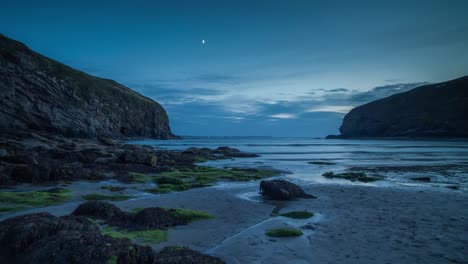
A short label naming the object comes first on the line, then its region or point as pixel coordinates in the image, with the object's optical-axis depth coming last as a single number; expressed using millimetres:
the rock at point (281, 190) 12944
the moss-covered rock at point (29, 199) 10430
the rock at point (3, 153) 19359
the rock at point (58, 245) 4566
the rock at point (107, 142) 47288
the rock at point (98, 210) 8695
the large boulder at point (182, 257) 4824
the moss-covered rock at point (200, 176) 16031
